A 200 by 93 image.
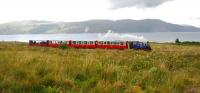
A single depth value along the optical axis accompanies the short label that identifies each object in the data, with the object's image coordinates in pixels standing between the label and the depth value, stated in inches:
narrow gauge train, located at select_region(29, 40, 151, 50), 1142.6
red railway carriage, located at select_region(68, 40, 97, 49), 1158.5
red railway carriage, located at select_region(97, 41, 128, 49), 1138.4
